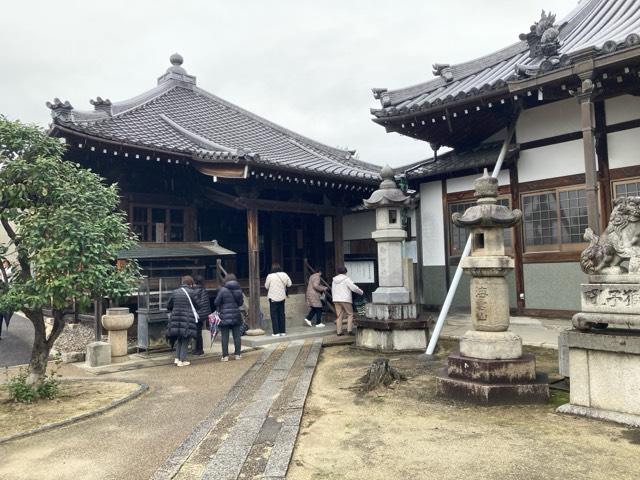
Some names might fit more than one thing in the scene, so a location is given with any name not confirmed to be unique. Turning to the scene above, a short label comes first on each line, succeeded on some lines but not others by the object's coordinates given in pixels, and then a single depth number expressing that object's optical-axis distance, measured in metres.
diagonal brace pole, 8.54
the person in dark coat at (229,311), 9.16
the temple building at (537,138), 8.20
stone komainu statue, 5.11
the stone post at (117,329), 9.22
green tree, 6.21
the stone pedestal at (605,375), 4.83
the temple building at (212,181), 10.62
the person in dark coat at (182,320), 8.73
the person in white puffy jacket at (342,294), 11.07
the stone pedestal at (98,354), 8.97
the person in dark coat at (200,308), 9.58
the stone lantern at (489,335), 5.72
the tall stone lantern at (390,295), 9.31
